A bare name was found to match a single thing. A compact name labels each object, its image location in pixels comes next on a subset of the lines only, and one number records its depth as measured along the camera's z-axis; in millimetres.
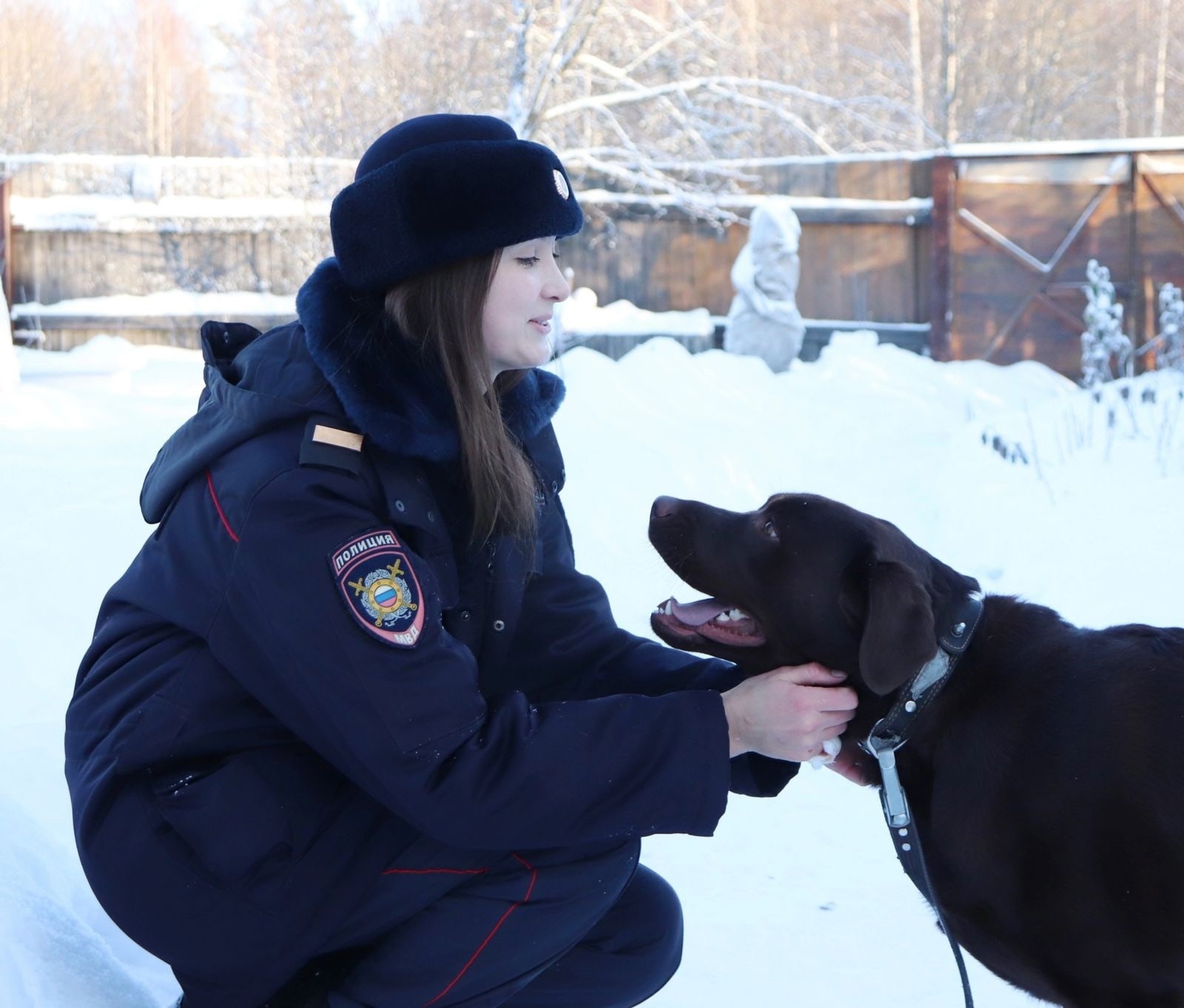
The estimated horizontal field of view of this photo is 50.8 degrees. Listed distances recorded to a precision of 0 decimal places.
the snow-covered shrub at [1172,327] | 8828
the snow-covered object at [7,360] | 6121
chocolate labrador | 1896
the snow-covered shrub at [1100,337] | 9422
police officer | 1725
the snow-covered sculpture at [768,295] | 12227
